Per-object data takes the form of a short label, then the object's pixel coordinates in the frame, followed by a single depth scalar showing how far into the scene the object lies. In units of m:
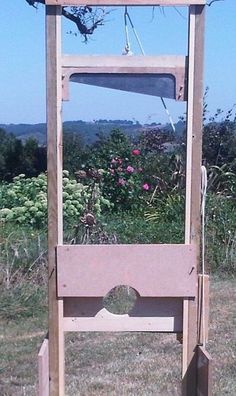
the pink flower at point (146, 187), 10.66
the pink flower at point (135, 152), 11.13
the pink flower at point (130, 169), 10.70
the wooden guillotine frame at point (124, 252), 3.84
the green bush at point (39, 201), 9.27
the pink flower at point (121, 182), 10.62
